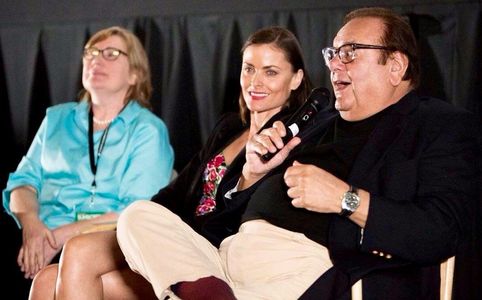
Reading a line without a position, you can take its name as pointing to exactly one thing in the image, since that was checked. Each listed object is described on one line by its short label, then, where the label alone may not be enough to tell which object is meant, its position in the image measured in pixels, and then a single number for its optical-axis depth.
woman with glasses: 5.31
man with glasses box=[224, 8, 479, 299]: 3.45
